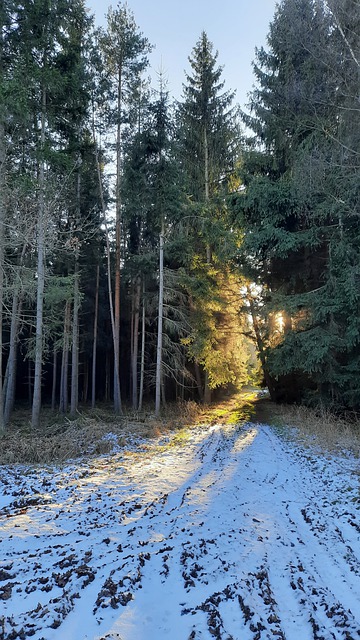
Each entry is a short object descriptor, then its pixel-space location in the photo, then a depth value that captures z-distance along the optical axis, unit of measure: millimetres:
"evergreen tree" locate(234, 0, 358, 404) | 8680
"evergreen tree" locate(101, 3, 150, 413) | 15188
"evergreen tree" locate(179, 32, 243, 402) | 17344
